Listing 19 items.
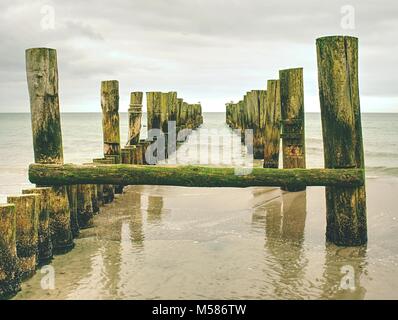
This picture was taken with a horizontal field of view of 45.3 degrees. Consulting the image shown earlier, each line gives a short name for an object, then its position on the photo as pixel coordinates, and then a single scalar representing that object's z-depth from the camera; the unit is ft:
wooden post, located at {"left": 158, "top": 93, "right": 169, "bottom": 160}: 46.84
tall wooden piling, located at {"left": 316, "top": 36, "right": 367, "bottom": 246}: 17.12
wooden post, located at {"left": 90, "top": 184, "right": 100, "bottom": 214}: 23.02
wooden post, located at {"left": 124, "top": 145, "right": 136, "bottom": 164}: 31.40
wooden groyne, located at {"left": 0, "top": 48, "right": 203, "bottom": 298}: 13.53
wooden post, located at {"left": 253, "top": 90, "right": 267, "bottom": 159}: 44.42
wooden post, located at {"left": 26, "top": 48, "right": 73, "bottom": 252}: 17.56
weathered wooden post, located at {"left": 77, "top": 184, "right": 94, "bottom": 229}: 20.99
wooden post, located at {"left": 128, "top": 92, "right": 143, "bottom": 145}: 35.67
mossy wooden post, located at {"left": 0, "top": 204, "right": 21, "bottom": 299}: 13.19
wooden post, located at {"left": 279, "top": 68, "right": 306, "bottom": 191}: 24.41
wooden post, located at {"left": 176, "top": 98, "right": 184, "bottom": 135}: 70.87
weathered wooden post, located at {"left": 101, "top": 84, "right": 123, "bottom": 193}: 27.30
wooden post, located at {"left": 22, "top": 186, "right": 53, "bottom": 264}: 16.30
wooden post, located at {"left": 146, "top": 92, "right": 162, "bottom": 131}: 45.83
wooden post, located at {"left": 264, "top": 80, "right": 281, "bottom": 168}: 31.81
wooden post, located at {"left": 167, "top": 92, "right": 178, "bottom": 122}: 55.57
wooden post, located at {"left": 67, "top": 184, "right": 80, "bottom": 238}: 18.99
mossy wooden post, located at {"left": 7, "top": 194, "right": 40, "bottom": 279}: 14.62
